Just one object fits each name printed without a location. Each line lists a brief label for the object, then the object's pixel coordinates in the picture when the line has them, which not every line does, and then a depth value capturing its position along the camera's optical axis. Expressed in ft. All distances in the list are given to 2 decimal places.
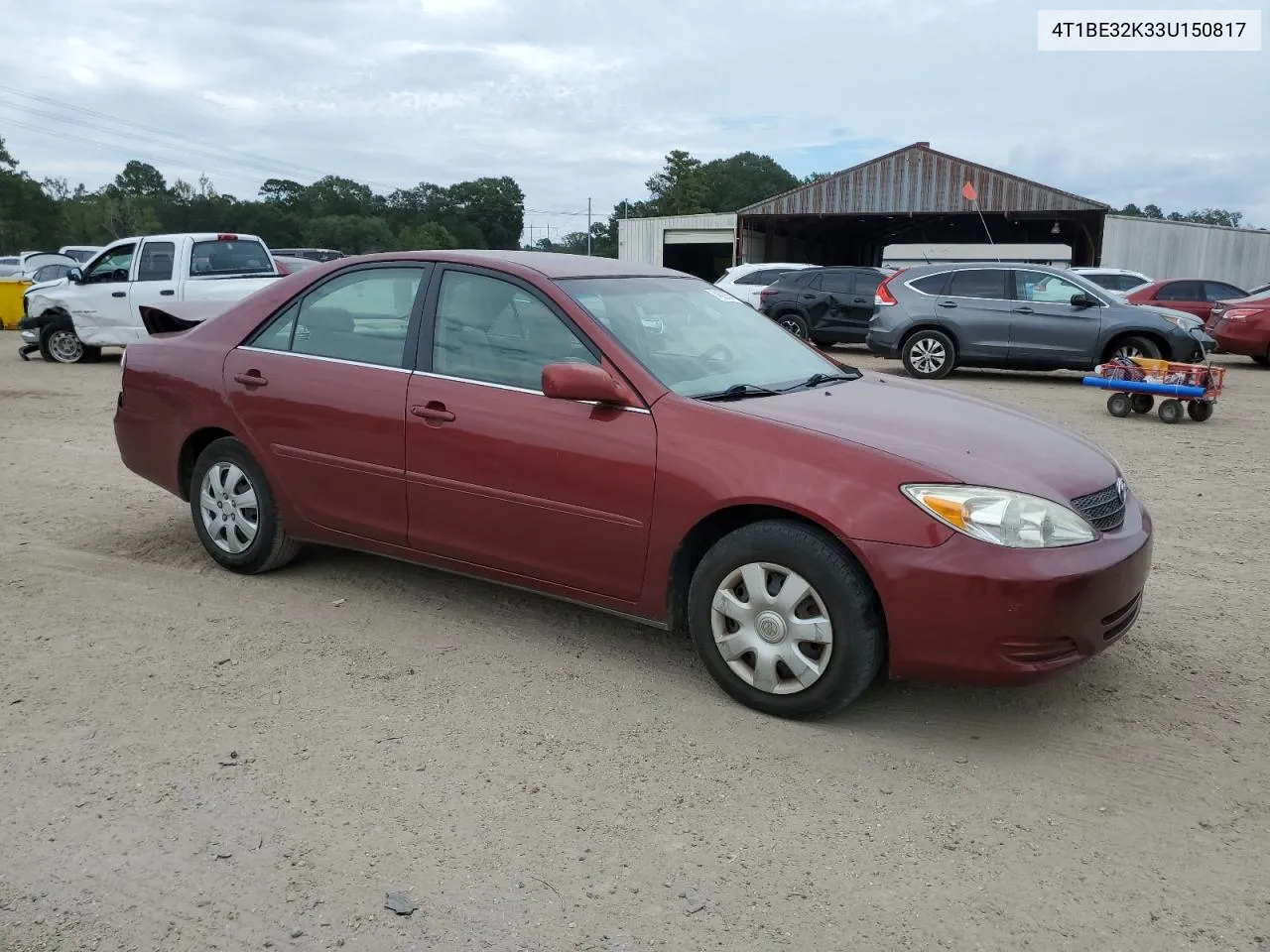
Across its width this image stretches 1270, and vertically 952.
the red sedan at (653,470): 10.84
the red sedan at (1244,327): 53.88
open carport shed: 110.93
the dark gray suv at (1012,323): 44.04
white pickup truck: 45.29
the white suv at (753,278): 65.62
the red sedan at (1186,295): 60.80
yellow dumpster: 72.49
